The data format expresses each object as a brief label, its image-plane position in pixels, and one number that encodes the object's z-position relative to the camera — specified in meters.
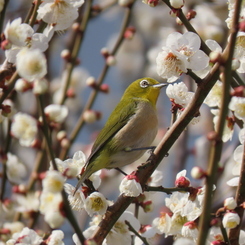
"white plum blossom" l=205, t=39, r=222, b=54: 5.93
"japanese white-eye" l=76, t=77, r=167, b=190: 7.97
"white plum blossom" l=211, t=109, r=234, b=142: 6.20
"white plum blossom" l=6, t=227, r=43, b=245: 5.57
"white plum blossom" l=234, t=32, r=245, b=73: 5.89
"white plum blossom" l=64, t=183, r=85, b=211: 6.02
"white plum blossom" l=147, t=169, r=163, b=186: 6.79
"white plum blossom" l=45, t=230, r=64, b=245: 5.63
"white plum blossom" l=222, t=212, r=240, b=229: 4.94
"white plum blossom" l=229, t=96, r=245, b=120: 5.72
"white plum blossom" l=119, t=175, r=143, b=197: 5.57
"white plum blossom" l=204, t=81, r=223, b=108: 6.32
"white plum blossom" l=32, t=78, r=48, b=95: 4.27
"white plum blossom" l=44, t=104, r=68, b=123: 6.22
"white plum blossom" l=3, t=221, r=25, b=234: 7.64
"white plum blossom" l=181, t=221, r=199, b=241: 5.51
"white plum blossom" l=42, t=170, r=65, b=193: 4.23
